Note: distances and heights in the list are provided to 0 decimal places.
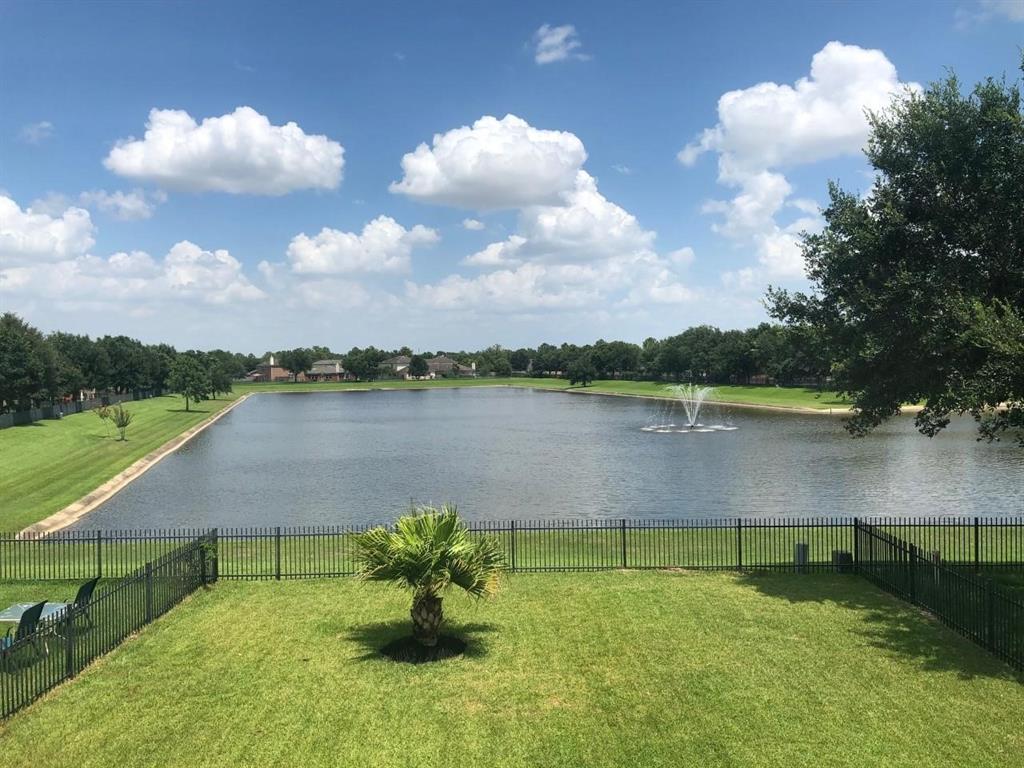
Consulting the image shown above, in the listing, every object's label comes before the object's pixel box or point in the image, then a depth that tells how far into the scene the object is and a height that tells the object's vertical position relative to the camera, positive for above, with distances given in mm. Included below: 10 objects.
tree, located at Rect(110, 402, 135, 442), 67438 -3668
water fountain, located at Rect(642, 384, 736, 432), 80062 -5820
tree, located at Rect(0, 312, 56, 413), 75625 +874
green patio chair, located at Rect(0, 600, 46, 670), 12102 -4490
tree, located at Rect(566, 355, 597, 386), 197750 +1141
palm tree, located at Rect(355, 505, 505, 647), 14258 -3547
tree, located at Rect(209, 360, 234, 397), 146375 -661
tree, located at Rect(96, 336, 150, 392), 127125 +1945
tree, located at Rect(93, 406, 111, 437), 72275 -3393
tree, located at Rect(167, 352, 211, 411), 112875 -444
